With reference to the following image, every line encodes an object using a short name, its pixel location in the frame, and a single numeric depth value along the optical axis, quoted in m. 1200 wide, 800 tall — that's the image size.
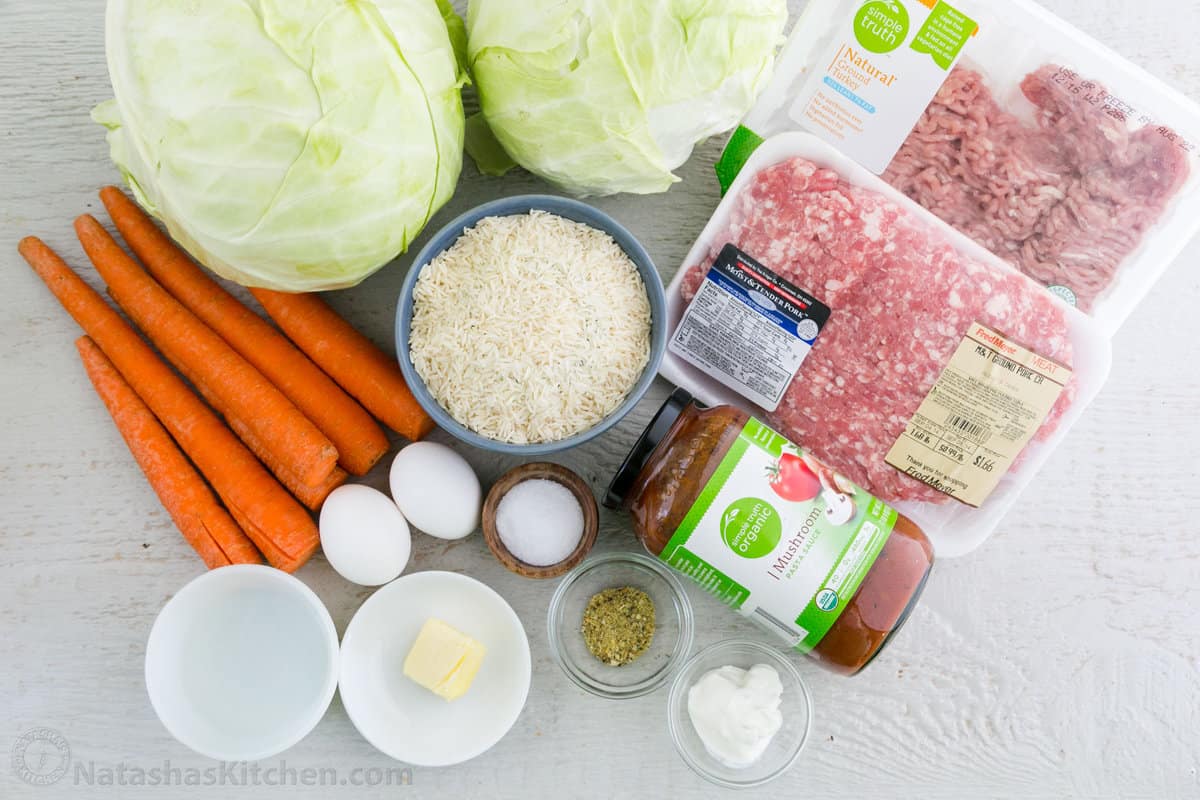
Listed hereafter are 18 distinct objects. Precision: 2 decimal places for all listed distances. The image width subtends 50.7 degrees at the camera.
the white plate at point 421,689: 0.66
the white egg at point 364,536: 0.65
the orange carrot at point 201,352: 0.67
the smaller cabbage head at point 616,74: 0.58
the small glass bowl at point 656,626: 0.68
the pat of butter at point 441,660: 0.65
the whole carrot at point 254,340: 0.68
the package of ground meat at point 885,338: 0.64
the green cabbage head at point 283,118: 0.55
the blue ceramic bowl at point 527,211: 0.63
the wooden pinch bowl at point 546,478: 0.66
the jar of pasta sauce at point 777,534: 0.61
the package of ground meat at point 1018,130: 0.64
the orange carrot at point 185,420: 0.67
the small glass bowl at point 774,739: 0.67
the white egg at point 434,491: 0.66
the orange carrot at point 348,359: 0.68
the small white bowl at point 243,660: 0.64
